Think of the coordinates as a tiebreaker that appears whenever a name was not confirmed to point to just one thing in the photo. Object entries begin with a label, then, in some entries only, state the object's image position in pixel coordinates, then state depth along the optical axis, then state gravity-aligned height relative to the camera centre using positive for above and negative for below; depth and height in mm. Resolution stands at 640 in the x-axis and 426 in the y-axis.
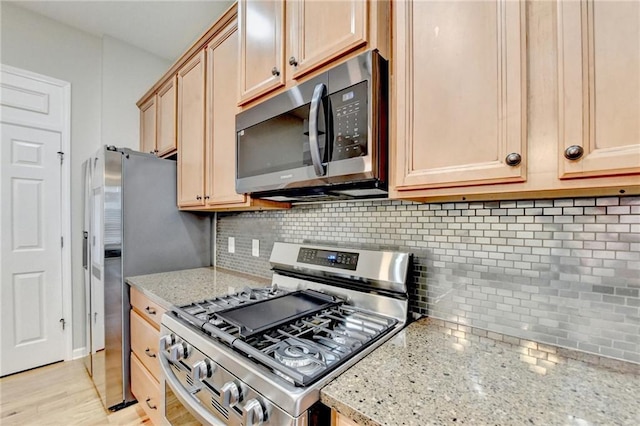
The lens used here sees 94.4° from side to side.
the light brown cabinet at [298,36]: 989 +677
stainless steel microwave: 969 +290
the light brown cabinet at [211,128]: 1642 +524
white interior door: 2357 -68
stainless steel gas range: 731 -398
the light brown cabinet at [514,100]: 620 +277
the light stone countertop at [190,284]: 1488 -424
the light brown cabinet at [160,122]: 2234 +760
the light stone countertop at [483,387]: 592 -411
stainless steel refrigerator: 1909 -192
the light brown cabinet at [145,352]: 1592 -814
